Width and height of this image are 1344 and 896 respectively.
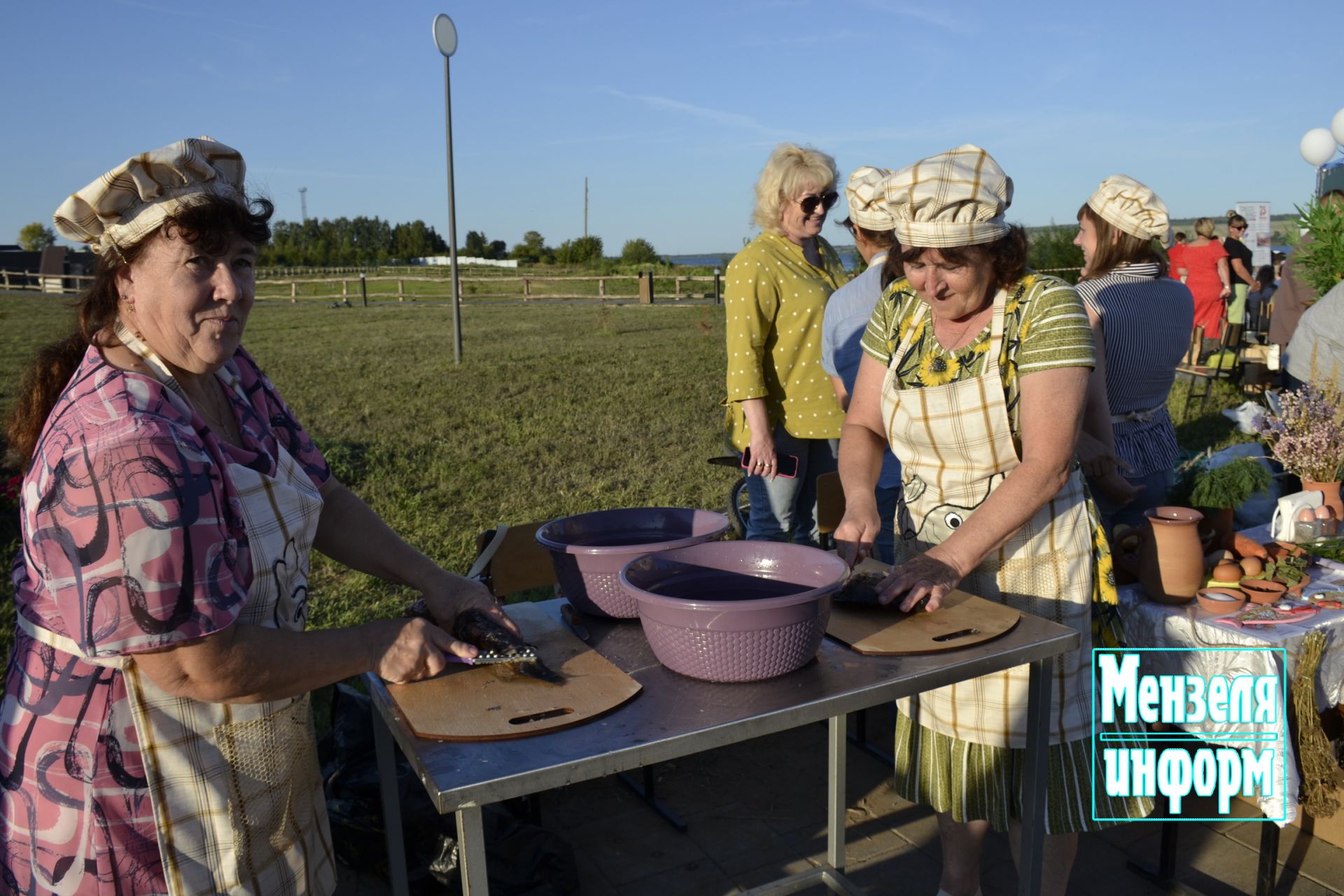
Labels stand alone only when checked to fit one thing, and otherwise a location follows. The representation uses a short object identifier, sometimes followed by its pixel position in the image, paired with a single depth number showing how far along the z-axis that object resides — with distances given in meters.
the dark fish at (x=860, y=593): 1.92
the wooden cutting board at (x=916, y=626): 1.77
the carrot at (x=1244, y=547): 2.92
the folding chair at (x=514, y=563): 2.99
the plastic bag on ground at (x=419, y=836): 2.62
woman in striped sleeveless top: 3.26
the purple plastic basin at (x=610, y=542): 1.88
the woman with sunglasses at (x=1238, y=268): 11.51
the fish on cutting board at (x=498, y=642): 1.65
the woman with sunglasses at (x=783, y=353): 3.60
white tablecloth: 2.57
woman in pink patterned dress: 1.31
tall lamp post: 12.32
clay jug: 2.74
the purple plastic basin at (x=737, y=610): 1.56
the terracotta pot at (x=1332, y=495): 3.31
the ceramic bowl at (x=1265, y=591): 2.75
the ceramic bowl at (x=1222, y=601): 2.74
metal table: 1.38
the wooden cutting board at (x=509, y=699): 1.48
